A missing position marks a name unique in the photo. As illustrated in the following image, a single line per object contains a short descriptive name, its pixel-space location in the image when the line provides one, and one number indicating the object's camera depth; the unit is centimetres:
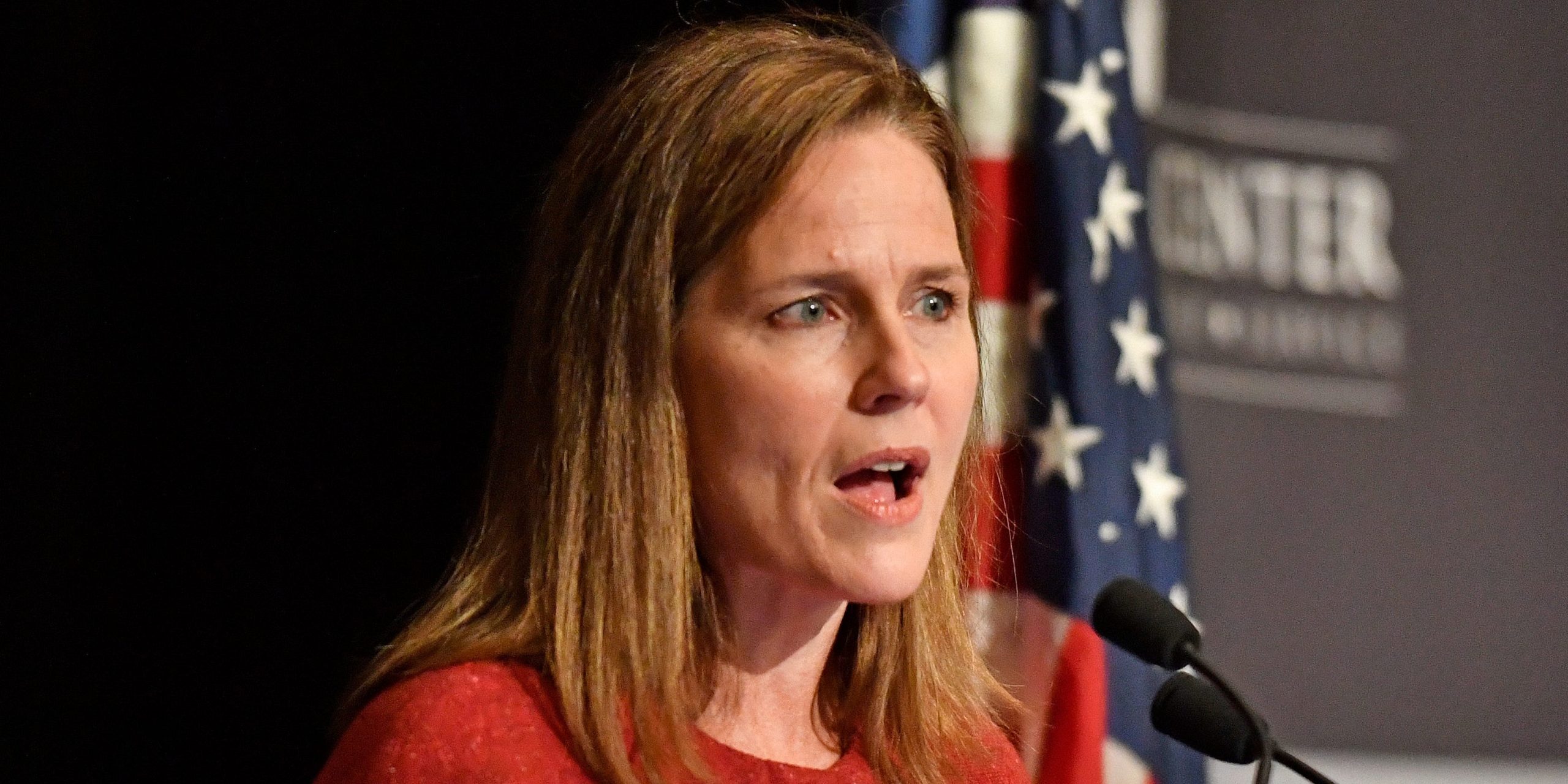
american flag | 454
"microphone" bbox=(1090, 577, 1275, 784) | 415
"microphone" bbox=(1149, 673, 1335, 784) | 413
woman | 415
